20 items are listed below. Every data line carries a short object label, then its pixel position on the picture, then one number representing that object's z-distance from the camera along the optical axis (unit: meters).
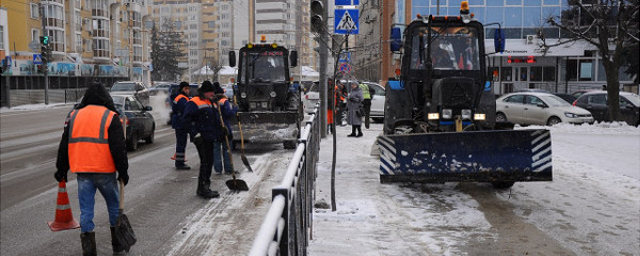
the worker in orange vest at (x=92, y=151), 5.70
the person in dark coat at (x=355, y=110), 17.56
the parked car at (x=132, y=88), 31.88
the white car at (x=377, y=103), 24.14
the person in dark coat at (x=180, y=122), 11.84
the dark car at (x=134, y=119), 14.99
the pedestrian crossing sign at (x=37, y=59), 43.94
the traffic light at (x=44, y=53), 37.68
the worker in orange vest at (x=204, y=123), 9.01
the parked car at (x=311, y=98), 27.30
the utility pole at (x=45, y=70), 38.08
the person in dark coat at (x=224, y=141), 10.71
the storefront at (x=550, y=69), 44.91
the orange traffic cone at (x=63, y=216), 5.86
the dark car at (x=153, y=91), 44.01
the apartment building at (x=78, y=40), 48.25
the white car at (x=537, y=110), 21.23
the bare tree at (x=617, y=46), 20.17
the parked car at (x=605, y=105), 22.00
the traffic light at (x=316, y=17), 10.95
